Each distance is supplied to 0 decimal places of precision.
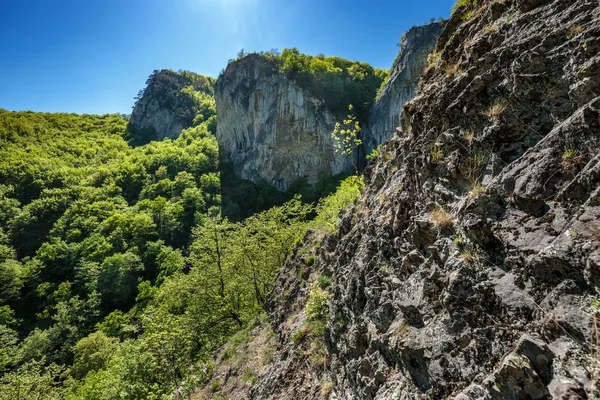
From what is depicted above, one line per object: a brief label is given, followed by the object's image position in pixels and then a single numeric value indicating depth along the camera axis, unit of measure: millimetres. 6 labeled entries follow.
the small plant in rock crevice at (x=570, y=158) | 2865
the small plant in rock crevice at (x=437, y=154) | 4797
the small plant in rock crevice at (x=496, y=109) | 4012
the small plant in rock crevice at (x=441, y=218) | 4055
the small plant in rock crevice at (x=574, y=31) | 3541
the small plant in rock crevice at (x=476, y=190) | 3675
